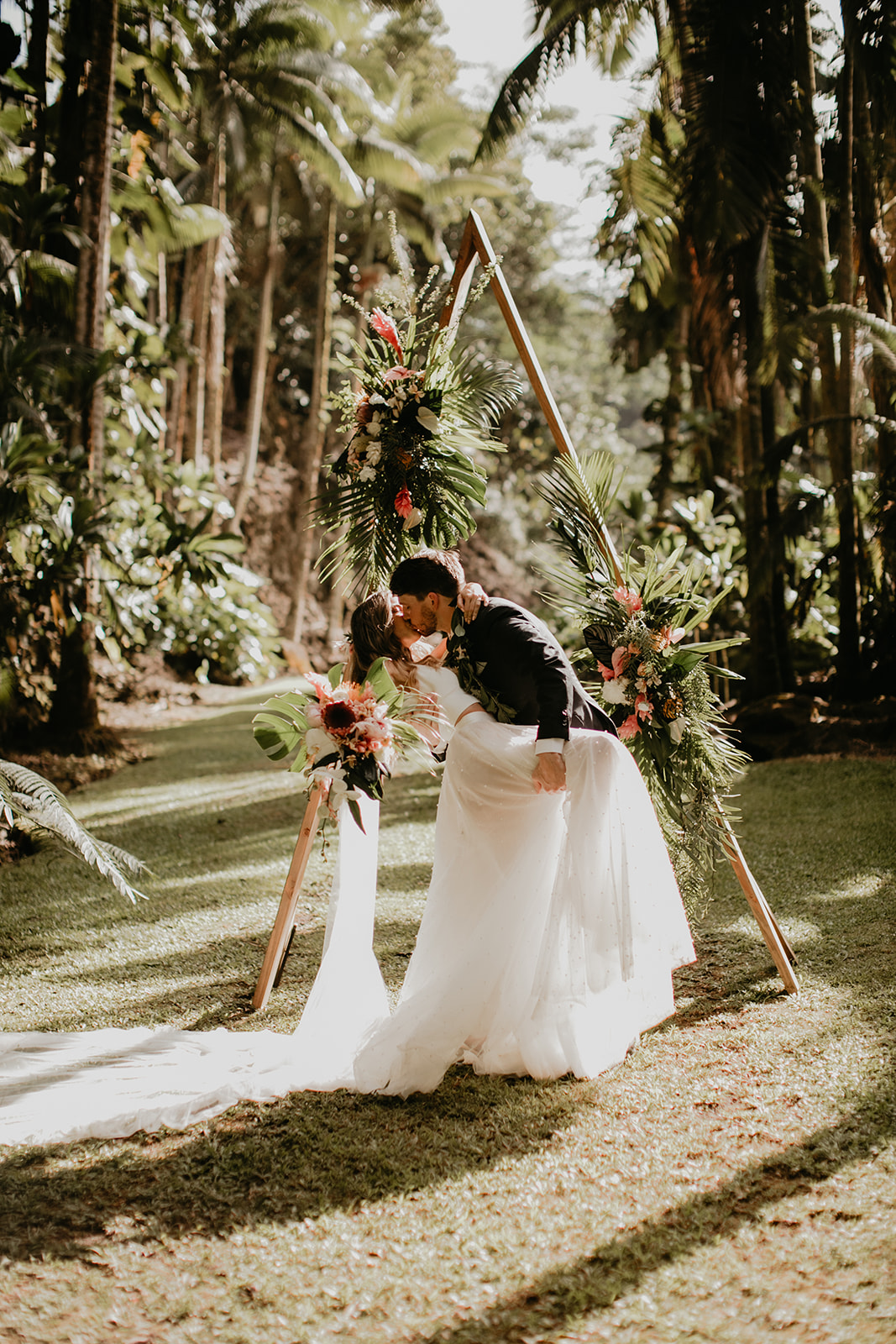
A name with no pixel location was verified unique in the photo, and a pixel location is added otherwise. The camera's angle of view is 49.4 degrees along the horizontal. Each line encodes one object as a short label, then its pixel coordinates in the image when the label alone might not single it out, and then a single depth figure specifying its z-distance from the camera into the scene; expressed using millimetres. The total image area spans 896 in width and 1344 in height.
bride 3209
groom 3348
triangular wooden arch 3766
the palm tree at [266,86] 17125
